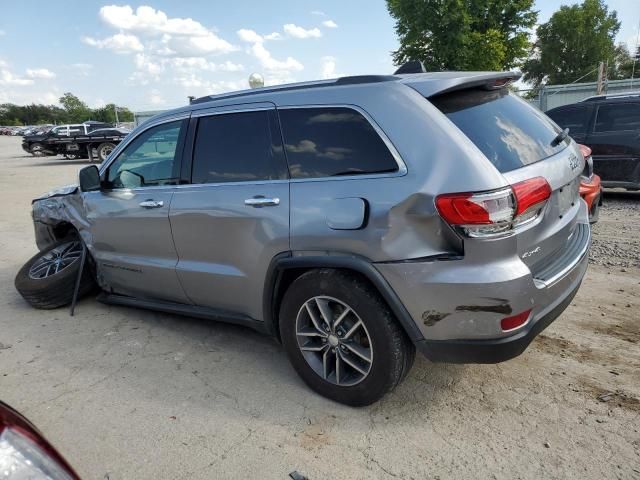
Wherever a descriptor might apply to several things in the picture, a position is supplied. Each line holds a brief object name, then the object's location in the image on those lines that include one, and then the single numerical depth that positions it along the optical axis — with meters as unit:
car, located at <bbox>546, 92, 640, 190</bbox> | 7.78
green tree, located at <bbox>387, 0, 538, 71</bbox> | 31.33
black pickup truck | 22.91
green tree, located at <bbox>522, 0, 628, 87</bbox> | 58.72
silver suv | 2.41
